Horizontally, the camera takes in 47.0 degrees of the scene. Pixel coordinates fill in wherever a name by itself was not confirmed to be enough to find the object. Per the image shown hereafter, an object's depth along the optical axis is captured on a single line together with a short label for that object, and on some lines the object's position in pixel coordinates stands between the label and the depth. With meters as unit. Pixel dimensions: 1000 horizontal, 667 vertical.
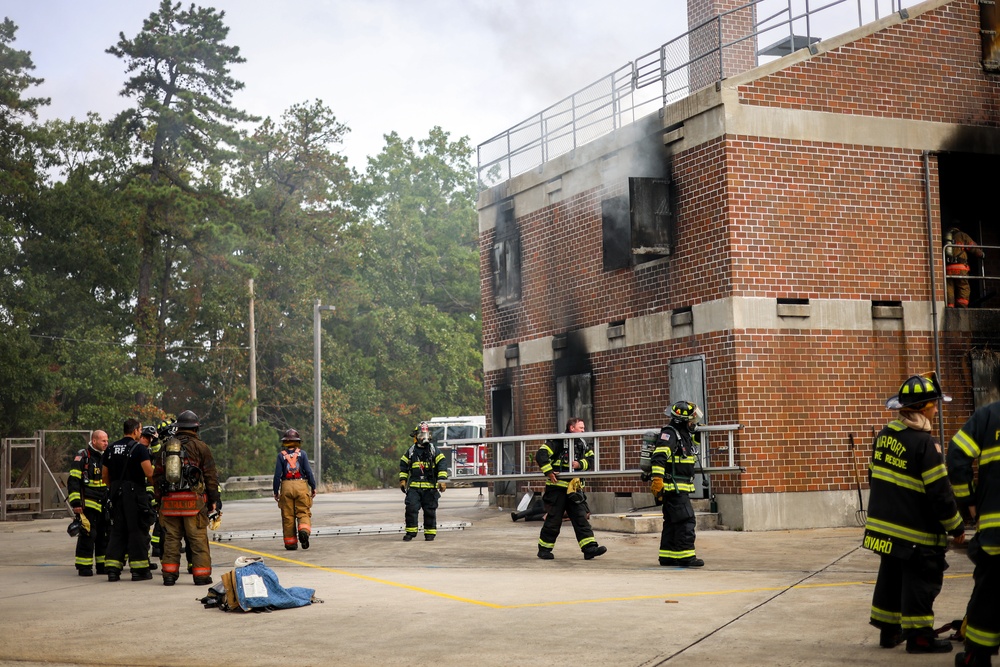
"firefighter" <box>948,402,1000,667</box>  6.64
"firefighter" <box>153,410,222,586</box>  12.66
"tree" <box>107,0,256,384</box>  46.81
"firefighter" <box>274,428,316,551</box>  16.70
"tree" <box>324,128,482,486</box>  56.12
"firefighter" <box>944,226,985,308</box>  19.81
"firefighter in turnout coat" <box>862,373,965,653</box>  7.59
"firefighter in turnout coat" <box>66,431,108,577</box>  14.22
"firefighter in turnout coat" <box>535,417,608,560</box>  14.42
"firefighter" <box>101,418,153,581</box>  13.35
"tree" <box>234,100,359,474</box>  54.00
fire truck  43.41
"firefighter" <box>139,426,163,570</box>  13.60
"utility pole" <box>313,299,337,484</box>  44.59
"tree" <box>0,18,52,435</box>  37.84
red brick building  18.38
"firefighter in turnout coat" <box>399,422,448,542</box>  17.78
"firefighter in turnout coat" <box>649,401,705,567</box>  13.18
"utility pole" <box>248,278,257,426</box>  46.44
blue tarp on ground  10.18
